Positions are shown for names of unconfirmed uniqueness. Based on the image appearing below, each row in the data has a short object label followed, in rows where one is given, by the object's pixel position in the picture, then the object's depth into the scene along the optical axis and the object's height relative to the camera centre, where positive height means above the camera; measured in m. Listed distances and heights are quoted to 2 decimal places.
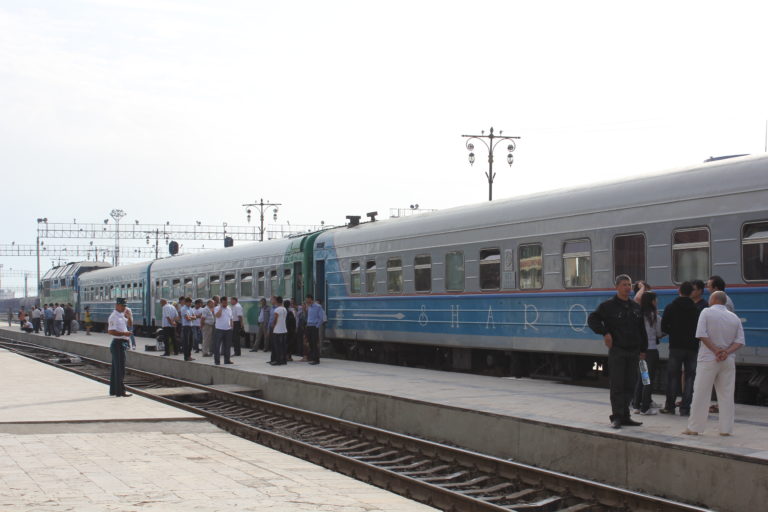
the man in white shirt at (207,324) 28.50 -0.65
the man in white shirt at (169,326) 30.53 -0.75
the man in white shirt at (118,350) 18.47 -0.91
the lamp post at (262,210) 69.75 +6.70
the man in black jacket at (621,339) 11.93 -0.44
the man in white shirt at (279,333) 24.02 -0.76
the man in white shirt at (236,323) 28.20 -0.62
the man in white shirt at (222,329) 24.89 -0.69
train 14.35 +0.65
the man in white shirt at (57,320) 49.94 -0.95
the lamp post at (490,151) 38.50 +5.82
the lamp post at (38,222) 94.31 +7.26
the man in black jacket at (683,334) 12.75 -0.41
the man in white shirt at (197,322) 28.34 -0.59
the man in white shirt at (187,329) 27.17 -0.76
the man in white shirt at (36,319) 59.66 -1.07
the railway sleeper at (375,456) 13.52 -2.06
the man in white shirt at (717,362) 11.09 -0.67
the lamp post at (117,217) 94.66 +7.91
